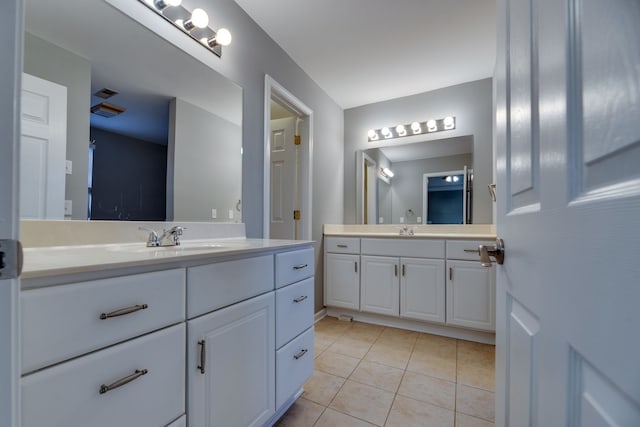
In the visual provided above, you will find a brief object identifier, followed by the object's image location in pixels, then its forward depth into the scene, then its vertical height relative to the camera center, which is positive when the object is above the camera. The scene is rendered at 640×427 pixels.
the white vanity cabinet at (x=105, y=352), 0.55 -0.33
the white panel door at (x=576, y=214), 0.25 +0.01
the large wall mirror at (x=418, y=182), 2.70 +0.39
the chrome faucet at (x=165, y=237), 1.23 -0.10
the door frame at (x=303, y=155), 1.97 +0.55
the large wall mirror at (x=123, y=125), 0.97 +0.43
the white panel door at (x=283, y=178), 2.74 +0.41
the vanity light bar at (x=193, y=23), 1.32 +1.03
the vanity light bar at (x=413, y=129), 2.78 +0.98
